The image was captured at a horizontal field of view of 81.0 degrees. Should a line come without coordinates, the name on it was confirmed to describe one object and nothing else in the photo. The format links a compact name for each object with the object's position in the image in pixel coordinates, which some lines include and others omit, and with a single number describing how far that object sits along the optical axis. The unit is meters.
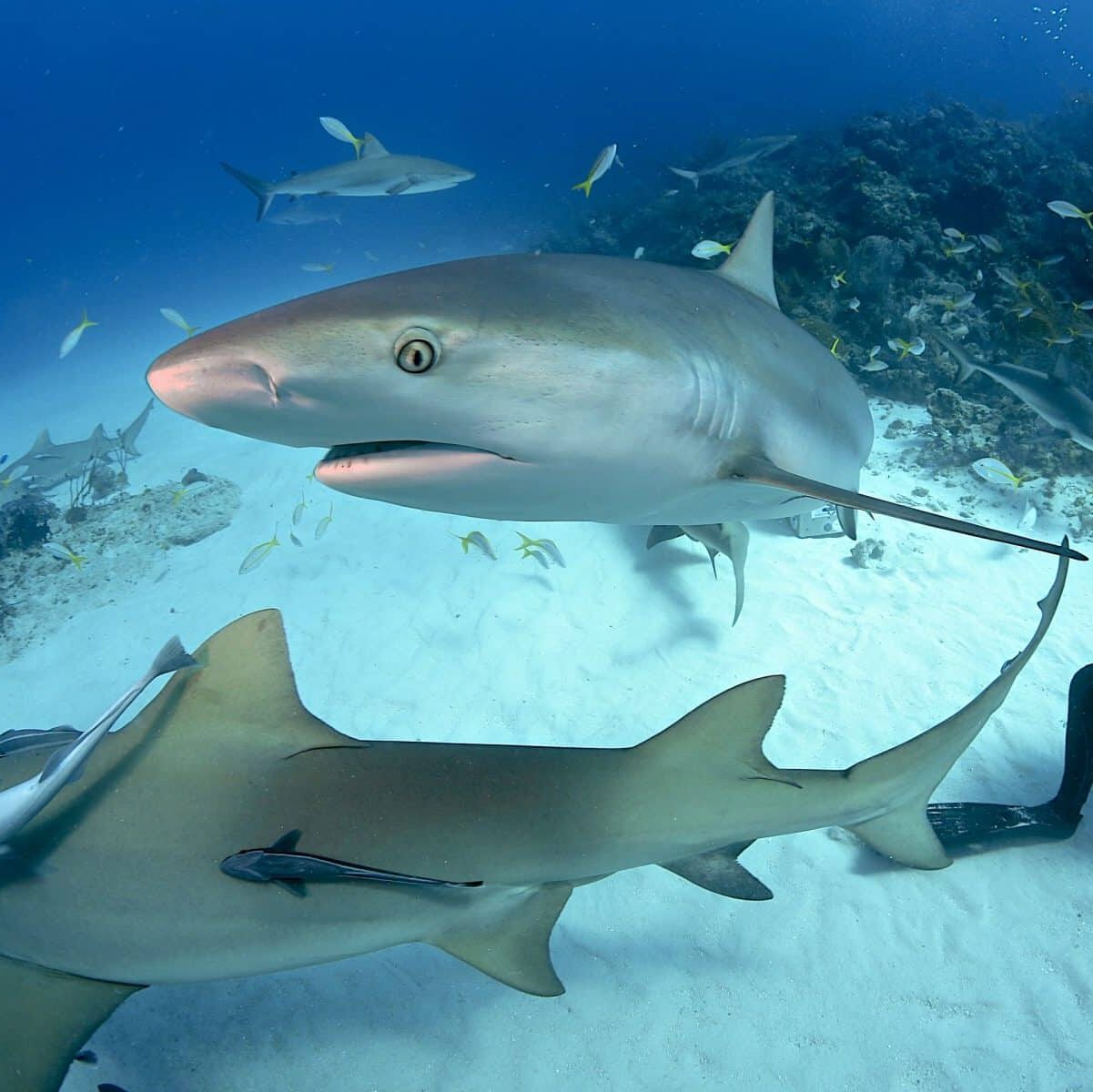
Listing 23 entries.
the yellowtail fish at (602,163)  7.75
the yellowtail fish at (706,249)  7.19
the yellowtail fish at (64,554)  6.36
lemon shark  1.74
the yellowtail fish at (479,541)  5.14
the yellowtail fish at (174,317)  8.15
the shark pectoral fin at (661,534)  5.02
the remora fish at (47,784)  1.72
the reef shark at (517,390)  1.24
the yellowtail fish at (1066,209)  7.16
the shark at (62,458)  9.30
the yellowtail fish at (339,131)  8.72
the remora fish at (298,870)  1.64
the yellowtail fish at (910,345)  7.09
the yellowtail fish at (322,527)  6.02
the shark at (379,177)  7.81
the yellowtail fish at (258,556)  5.83
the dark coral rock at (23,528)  7.60
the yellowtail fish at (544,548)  5.21
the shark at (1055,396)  4.82
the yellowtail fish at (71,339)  8.90
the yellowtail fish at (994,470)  5.54
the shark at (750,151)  10.73
